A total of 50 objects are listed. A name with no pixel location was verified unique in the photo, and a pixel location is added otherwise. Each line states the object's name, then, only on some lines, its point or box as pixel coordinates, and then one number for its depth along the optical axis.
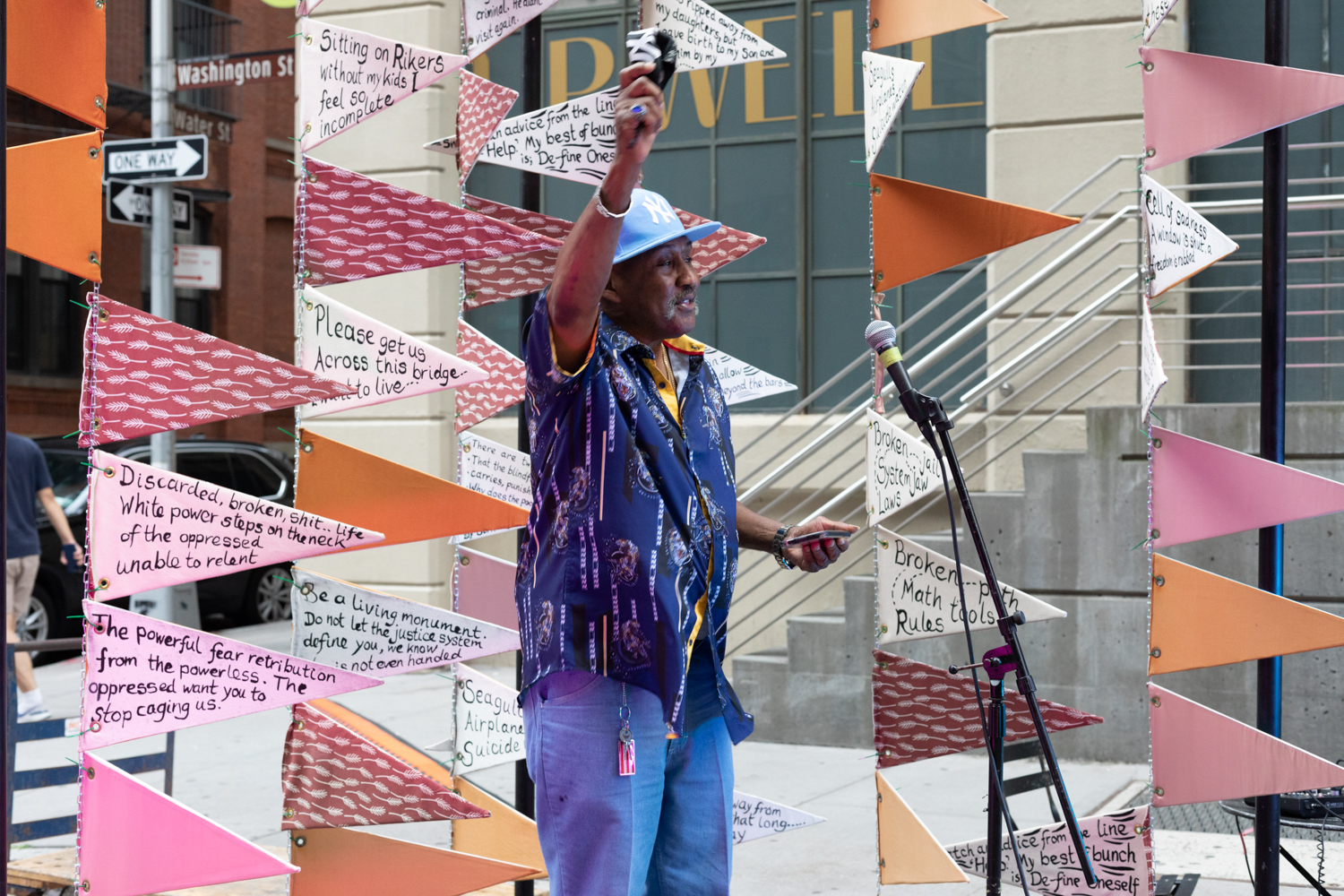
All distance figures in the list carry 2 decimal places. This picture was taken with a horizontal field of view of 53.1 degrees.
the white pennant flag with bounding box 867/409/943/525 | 3.60
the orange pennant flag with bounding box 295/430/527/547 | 3.57
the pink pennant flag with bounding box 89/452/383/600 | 3.16
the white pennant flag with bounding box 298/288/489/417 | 3.54
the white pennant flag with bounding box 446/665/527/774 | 4.09
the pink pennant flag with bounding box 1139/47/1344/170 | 3.33
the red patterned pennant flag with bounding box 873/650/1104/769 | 3.68
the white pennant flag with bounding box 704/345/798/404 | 4.25
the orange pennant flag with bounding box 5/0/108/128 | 3.06
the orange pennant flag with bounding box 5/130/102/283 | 3.03
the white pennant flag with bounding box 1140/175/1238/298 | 3.47
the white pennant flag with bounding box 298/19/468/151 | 3.59
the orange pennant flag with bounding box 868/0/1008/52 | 3.57
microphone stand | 2.68
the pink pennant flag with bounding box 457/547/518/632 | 4.33
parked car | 11.89
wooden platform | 4.73
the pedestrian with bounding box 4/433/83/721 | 8.91
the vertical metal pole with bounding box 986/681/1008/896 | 2.86
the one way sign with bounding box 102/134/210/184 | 10.03
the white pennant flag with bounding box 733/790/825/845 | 4.02
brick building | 20.66
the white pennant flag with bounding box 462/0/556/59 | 3.88
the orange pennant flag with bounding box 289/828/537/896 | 3.59
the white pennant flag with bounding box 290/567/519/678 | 3.57
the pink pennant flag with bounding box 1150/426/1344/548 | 3.34
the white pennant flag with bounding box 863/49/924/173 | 3.56
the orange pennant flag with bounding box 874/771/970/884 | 3.58
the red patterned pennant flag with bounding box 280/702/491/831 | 3.51
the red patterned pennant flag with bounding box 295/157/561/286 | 3.53
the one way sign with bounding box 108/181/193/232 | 10.77
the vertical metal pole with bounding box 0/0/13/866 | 2.70
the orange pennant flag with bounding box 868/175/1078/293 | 3.59
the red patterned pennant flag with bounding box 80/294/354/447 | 3.15
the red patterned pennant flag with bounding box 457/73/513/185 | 3.96
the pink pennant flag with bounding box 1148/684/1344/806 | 3.33
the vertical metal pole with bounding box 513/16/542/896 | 4.03
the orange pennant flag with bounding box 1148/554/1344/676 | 3.38
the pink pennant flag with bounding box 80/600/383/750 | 3.13
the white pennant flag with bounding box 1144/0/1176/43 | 3.48
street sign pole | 10.66
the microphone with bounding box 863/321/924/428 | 2.78
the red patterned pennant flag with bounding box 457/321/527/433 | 4.26
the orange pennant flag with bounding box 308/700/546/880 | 4.04
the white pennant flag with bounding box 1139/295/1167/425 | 3.40
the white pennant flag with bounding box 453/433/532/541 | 4.20
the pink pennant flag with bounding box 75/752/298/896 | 3.15
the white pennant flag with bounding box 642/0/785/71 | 3.93
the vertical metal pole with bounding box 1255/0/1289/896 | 3.40
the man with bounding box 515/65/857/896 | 2.64
